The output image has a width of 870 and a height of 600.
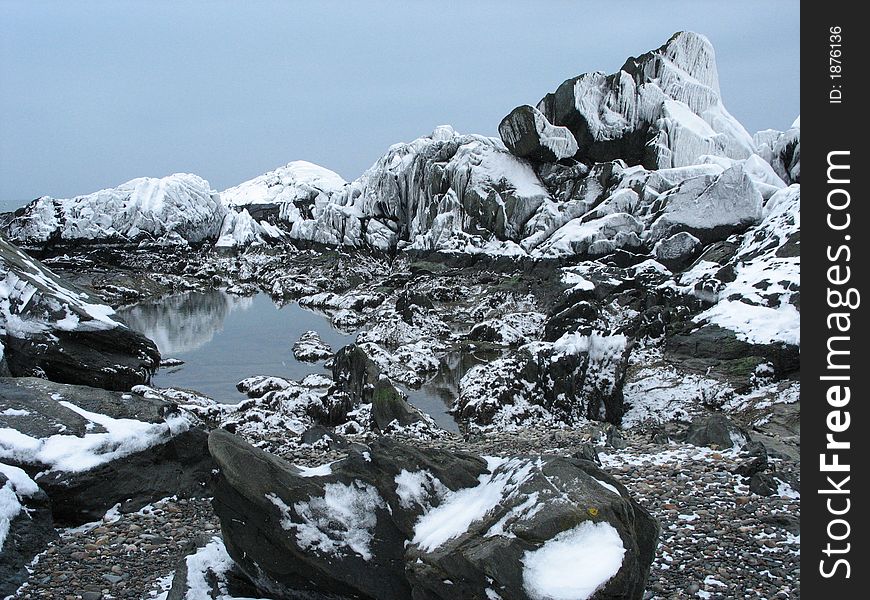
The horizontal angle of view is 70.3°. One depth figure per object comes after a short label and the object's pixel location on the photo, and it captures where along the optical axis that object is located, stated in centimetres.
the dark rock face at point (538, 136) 5053
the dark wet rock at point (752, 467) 990
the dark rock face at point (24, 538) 747
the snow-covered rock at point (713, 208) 3550
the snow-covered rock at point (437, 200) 4979
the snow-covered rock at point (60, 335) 1733
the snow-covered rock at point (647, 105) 4841
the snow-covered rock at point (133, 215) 5944
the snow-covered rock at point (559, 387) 1691
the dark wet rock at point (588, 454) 1084
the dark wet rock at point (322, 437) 1386
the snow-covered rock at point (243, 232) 7469
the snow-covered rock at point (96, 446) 916
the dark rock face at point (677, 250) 3497
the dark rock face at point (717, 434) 1162
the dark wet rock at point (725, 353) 1797
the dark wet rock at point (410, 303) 3246
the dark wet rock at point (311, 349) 2720
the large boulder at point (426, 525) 535
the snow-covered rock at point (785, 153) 4206
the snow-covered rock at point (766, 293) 1923
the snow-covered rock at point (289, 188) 10112
